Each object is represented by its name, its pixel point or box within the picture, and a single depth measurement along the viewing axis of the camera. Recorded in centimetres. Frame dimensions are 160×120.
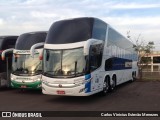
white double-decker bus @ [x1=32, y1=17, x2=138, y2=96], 722
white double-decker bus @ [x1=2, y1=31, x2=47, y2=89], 911
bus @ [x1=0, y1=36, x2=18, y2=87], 1034
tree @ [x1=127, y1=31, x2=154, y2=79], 1982
